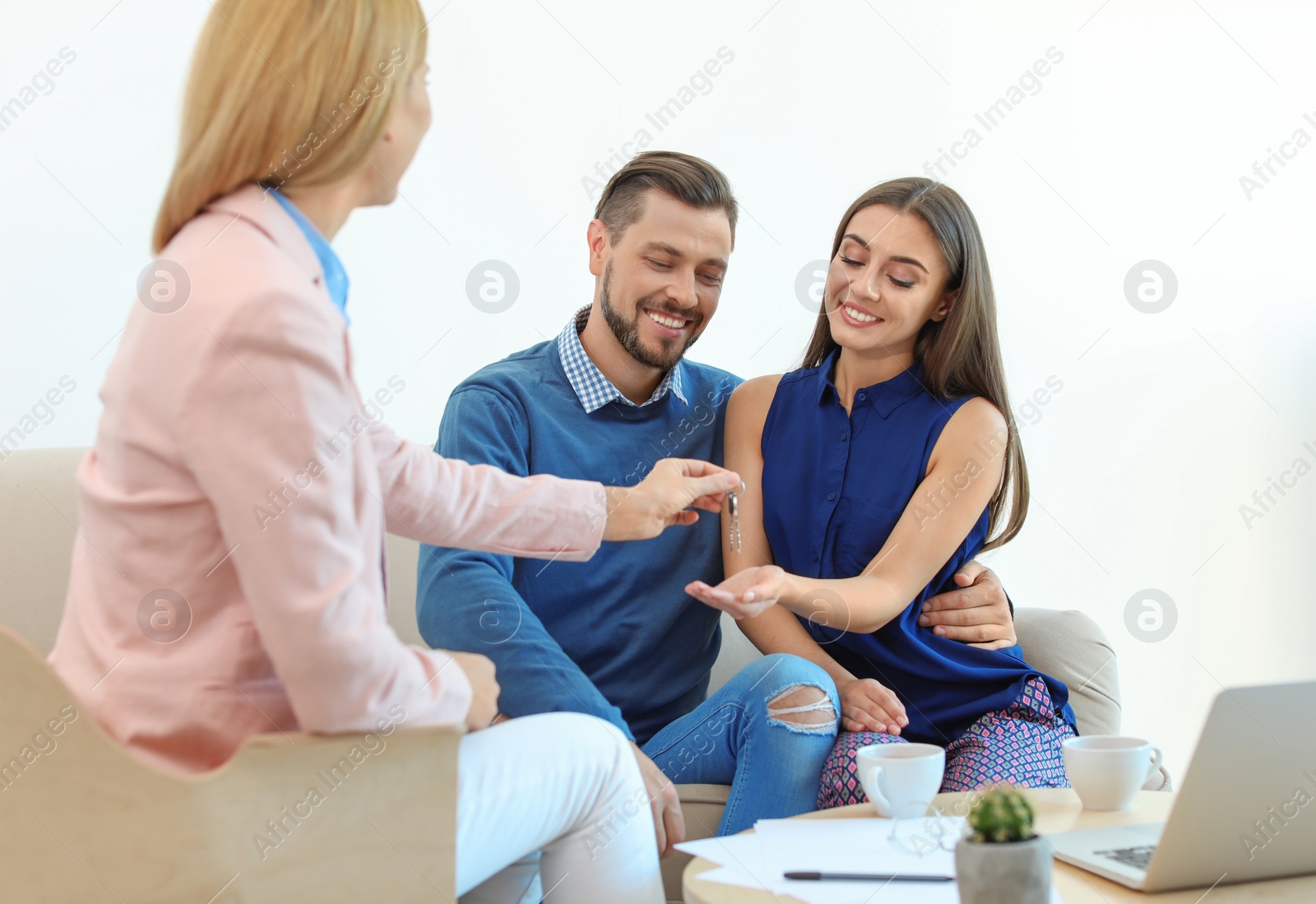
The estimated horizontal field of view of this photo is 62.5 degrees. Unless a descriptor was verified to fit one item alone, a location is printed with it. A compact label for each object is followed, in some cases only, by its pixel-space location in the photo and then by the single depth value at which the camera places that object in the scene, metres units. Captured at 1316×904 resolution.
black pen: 0.98
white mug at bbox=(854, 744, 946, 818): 1.20
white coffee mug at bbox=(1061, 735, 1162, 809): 1.25
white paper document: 0.95
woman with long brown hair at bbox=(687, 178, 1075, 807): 1.77
